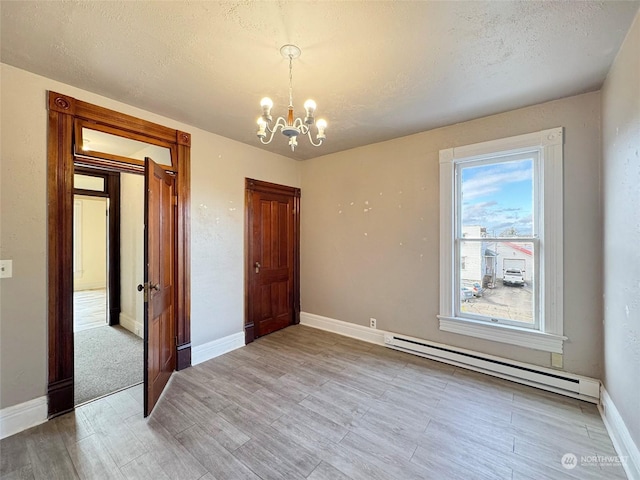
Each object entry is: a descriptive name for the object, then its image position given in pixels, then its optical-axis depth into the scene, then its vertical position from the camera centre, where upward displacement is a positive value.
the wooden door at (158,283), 2.08 -0.39
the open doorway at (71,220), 2.07 +0.16
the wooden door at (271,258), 3.65 -0.29
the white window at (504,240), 2.43 -0.02
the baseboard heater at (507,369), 2.28 -1.30
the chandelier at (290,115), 1.68 +0.82
